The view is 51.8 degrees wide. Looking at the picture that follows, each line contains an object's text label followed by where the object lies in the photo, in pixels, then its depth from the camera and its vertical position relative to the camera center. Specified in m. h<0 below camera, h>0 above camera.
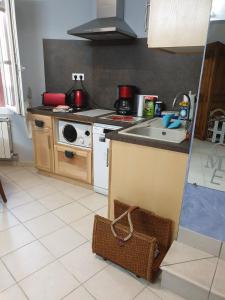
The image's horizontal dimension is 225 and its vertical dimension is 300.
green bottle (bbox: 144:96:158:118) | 2.47 -0.28
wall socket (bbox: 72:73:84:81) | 2.91 +0.01
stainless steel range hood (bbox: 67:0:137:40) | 2.25 +0.51
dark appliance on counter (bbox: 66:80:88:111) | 2.80 -0.23
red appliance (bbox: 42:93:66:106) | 2.83 -0.27
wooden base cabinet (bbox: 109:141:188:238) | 1.49 -0.66
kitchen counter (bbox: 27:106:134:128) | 2.21 -0.40
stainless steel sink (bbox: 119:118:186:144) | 1.82 -0.40
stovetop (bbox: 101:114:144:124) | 2.24 -0.39
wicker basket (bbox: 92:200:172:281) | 1.42 -1.02
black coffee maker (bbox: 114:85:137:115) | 2.54 -0.23
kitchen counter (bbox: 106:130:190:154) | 1.42 -0.40
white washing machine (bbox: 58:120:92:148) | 2.46 -0.59
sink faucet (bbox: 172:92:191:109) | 1.88 -0.16
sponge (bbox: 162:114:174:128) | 1.95 -0.33
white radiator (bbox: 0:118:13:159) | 3.03 -0.83
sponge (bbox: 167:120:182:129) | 1.88 -0.35
